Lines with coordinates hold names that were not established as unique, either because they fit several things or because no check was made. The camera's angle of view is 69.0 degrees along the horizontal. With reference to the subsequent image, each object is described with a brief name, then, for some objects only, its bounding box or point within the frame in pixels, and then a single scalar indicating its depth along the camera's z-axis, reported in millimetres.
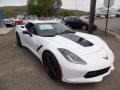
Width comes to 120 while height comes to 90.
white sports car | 1843
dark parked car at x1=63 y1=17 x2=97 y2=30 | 8740
